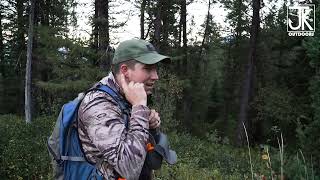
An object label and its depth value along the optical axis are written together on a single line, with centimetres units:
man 220
